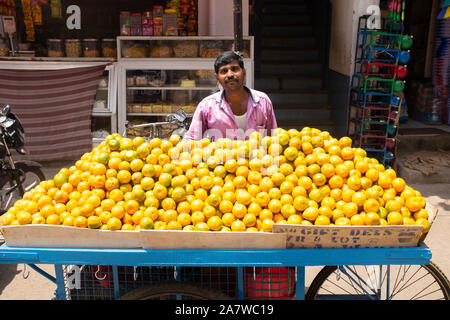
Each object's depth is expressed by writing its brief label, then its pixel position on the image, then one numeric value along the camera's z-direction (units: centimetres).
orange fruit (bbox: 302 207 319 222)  236
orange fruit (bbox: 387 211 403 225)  232
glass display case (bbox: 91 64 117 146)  729
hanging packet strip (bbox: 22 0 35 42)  777
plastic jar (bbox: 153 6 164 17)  730
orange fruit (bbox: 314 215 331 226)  232
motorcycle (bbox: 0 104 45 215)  517
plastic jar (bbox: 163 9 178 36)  734
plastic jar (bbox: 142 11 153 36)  727
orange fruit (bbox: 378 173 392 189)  257
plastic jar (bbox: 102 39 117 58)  756
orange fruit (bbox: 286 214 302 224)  232
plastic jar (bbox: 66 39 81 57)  755
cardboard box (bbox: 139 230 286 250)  222
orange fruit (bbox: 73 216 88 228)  233
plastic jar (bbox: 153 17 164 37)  726
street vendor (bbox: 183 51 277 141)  372
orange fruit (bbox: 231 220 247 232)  233
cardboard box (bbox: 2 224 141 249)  226
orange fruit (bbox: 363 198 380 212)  237
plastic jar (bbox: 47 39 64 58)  757
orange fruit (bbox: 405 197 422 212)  241
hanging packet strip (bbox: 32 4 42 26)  773
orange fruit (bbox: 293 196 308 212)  240
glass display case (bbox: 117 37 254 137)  718
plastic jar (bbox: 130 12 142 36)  735
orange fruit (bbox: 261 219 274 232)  232
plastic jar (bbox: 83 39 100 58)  755
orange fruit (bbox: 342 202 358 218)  237
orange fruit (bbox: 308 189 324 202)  247
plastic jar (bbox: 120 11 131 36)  738
